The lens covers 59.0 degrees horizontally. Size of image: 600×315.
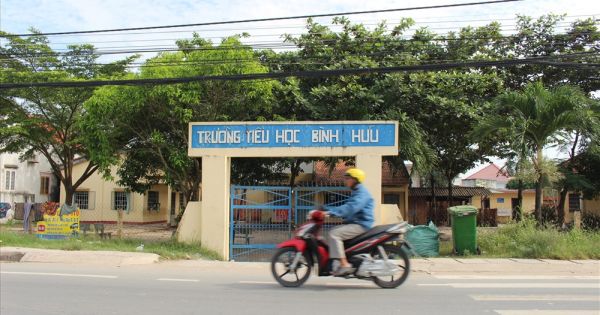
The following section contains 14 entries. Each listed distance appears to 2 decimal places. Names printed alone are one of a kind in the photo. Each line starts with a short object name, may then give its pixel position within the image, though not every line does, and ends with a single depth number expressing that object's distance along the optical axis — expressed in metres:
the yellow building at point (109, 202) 35.25
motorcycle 7.51
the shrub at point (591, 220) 21.67
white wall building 32.79
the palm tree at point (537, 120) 14.49
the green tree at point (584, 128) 14.57
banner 16.16
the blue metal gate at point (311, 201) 13.70
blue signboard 13.53
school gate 13.52
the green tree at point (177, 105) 15.87
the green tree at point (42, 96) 23.62
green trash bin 13.23
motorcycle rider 7.48
